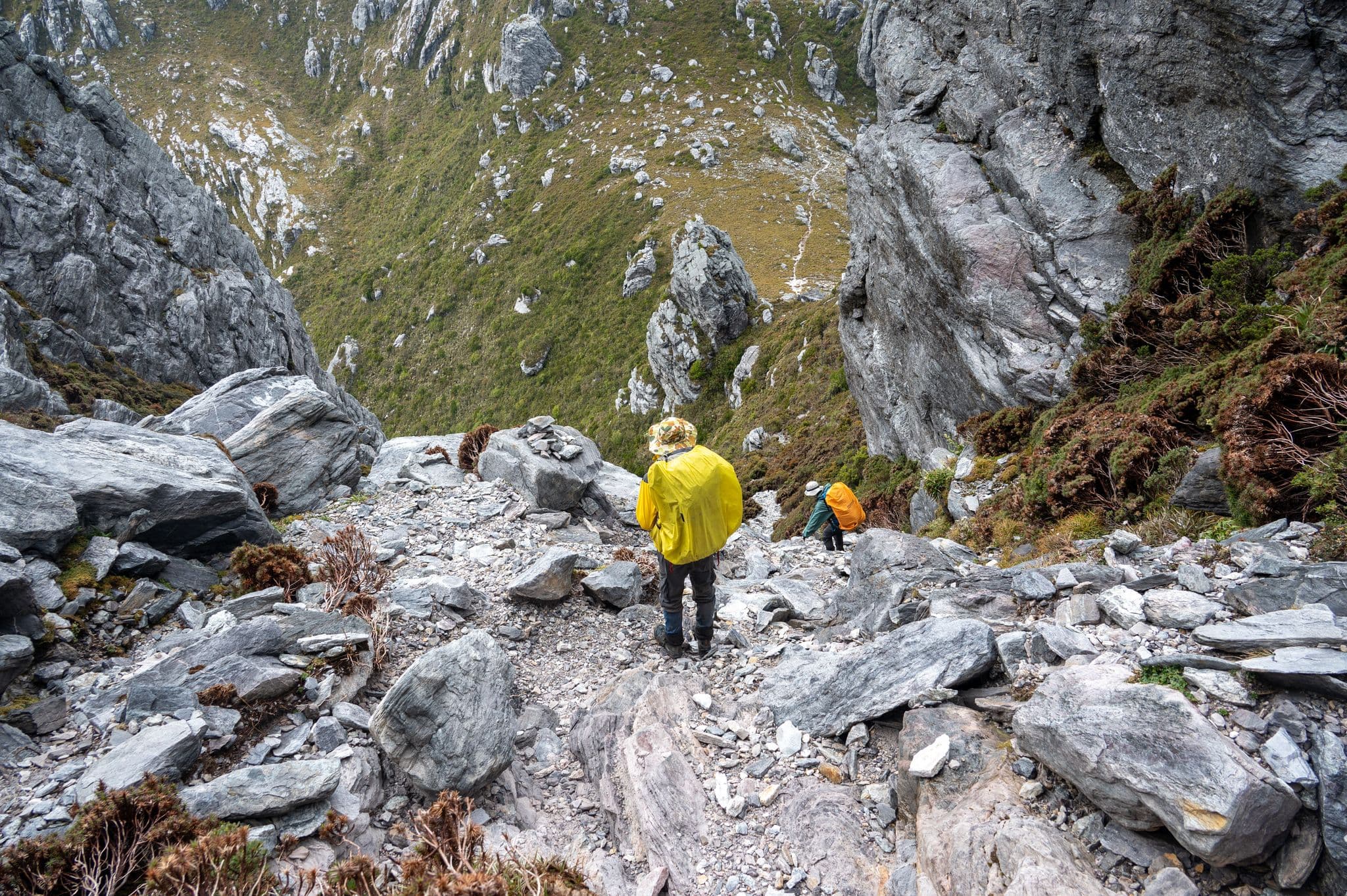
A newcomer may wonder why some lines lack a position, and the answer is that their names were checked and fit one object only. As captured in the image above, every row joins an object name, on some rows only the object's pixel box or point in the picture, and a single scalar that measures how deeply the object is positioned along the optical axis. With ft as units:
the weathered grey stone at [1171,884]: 11.62
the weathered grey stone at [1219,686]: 13.35
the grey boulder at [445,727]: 18.93
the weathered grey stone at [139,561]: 27.81
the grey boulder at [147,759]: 16.38
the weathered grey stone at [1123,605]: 18.13
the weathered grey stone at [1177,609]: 16.90
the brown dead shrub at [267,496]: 42.93
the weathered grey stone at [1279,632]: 13.64
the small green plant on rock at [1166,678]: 14.23
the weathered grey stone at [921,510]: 52.31
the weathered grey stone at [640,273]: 215.51
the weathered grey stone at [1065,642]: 17.63
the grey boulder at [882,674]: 19.25
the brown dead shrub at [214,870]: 12.99
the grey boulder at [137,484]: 27.84
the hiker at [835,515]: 52.21
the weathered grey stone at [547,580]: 31.01
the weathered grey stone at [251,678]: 20.17
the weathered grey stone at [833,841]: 15.75
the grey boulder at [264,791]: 16.14
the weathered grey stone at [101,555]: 26.63
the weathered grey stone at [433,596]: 28.94
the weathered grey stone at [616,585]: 32.30
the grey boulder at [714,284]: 178.29
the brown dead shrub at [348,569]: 27.89
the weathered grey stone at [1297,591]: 15.84
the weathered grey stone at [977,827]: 13.05
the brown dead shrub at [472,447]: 53.88
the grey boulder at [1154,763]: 11.39
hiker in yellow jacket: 24.56
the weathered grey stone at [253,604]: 26.18
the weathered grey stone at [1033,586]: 22.16
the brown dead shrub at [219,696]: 19.56
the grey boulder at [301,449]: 45.32
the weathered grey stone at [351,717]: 20.43
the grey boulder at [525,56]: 327.06
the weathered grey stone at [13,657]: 20.15
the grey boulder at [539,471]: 46.42
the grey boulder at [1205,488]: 25.93
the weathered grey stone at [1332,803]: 10.80
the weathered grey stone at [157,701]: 19.34
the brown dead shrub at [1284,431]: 22.70
